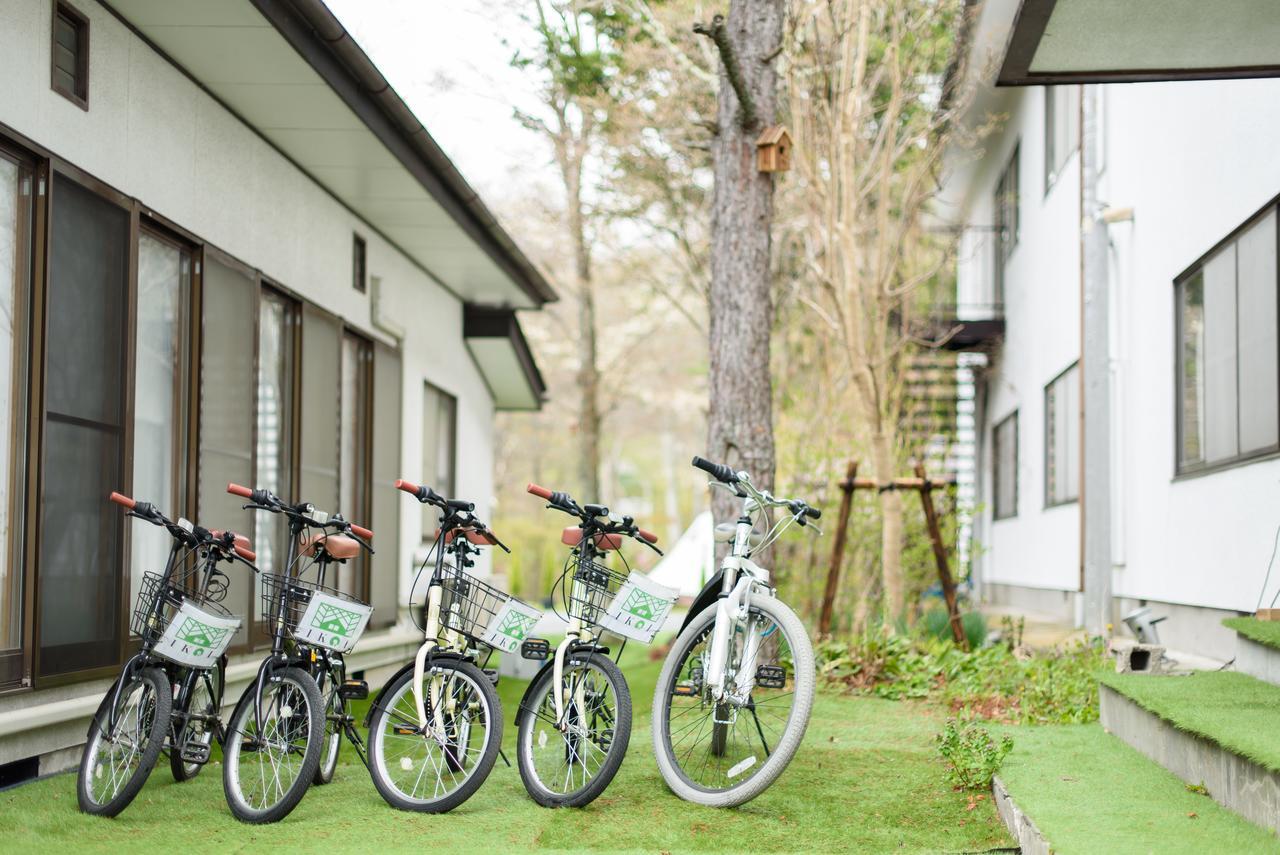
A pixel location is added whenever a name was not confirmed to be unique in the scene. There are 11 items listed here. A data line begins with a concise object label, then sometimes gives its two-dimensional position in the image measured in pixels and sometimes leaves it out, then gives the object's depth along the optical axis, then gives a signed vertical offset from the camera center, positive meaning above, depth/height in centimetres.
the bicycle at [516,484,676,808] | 495 -72
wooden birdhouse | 821 +191
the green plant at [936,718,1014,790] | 518 -104
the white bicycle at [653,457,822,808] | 495 -74
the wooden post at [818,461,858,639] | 907 -50
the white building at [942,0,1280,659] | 738 +99
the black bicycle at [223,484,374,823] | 471 -75
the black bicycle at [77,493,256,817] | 479 -74
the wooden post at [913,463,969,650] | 909 -55
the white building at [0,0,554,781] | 521 +87
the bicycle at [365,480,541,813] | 487 -77
